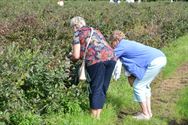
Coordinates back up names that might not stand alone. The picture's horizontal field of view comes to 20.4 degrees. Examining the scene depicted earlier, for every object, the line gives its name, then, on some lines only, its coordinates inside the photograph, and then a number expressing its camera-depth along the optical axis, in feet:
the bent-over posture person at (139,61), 27.78
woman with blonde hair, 26.21
